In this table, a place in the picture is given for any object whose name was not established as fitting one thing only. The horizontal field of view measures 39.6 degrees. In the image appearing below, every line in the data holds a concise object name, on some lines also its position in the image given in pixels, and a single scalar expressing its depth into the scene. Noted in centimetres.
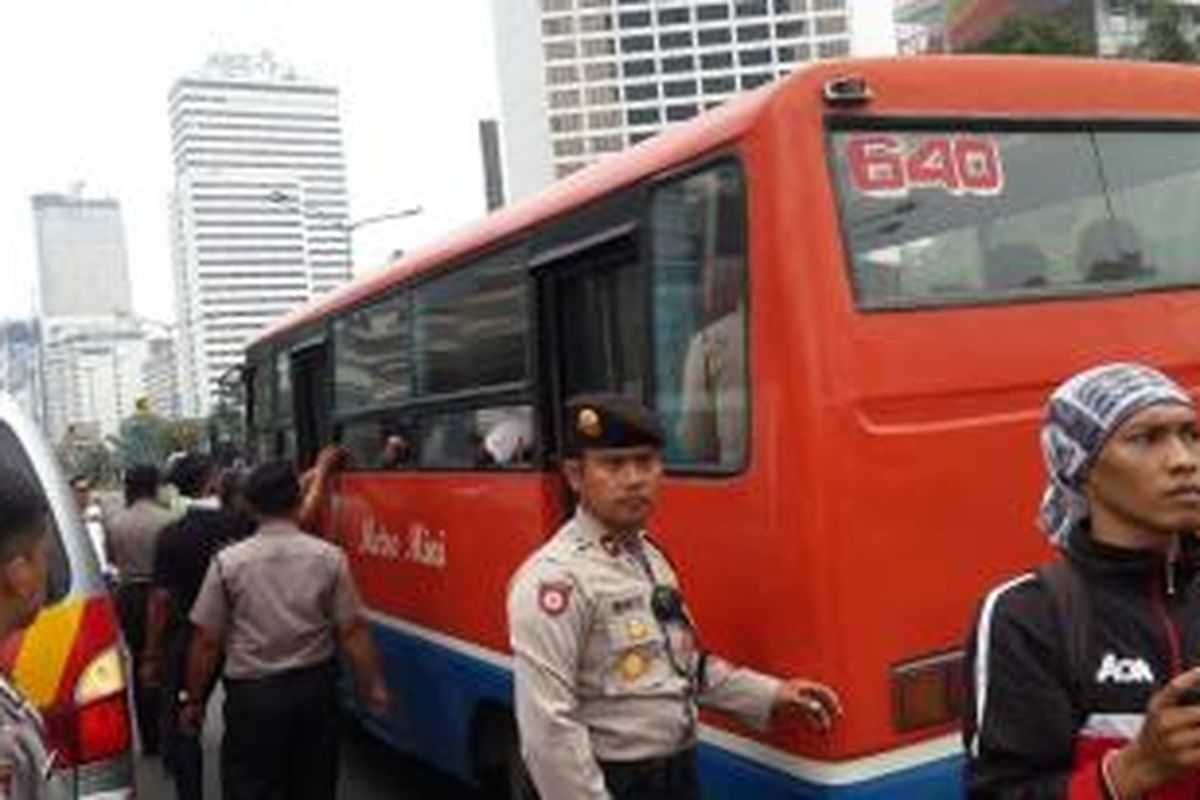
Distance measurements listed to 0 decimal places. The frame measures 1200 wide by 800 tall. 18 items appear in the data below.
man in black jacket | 235
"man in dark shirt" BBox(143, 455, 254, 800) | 715
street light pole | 2866
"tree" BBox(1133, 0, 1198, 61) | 3247
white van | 447
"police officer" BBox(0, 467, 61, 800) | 252
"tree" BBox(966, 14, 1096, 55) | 3553
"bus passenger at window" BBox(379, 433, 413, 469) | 734
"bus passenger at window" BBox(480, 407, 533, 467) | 585
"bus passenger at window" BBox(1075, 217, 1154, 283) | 468
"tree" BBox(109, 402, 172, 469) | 5240
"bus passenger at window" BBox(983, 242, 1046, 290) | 452
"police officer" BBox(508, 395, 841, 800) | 383
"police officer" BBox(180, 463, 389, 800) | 599
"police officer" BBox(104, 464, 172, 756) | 868
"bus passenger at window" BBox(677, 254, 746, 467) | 443
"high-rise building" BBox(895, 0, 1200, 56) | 5082
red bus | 410
